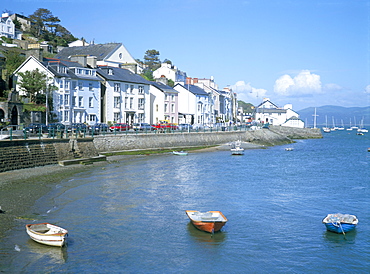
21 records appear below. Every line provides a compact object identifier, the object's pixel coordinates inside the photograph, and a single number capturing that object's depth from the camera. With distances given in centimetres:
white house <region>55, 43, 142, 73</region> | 8569
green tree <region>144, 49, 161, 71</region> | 16325
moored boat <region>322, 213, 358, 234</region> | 2145
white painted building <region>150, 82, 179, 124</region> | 8381
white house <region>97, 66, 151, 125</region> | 7041
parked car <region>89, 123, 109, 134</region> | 5202
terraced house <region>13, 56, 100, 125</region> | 6131
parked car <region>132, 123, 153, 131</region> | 5994
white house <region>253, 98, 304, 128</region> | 14138
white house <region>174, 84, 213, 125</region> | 9425
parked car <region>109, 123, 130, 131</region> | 5734
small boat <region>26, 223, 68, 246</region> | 1812
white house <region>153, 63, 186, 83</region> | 11331
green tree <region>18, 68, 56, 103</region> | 5856
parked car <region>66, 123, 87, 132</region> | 4944
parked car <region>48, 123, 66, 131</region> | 4745
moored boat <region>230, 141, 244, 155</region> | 6114
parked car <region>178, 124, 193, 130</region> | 6944
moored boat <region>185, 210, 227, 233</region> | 2095
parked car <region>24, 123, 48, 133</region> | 4475
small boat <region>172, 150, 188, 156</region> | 5798
